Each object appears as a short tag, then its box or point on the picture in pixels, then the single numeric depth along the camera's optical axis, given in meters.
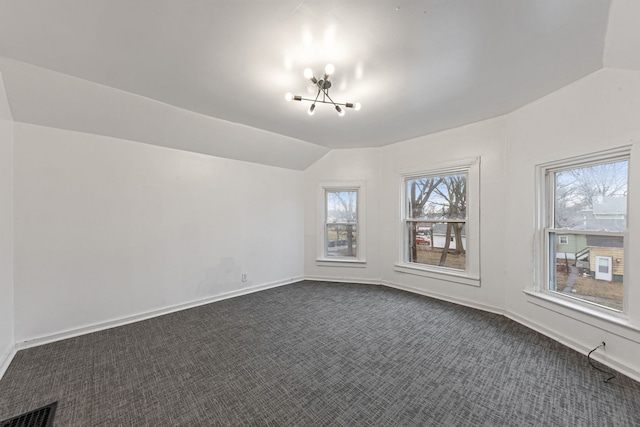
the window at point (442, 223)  3.37
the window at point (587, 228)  2.12
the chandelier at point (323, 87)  1.91
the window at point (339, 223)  4.57
